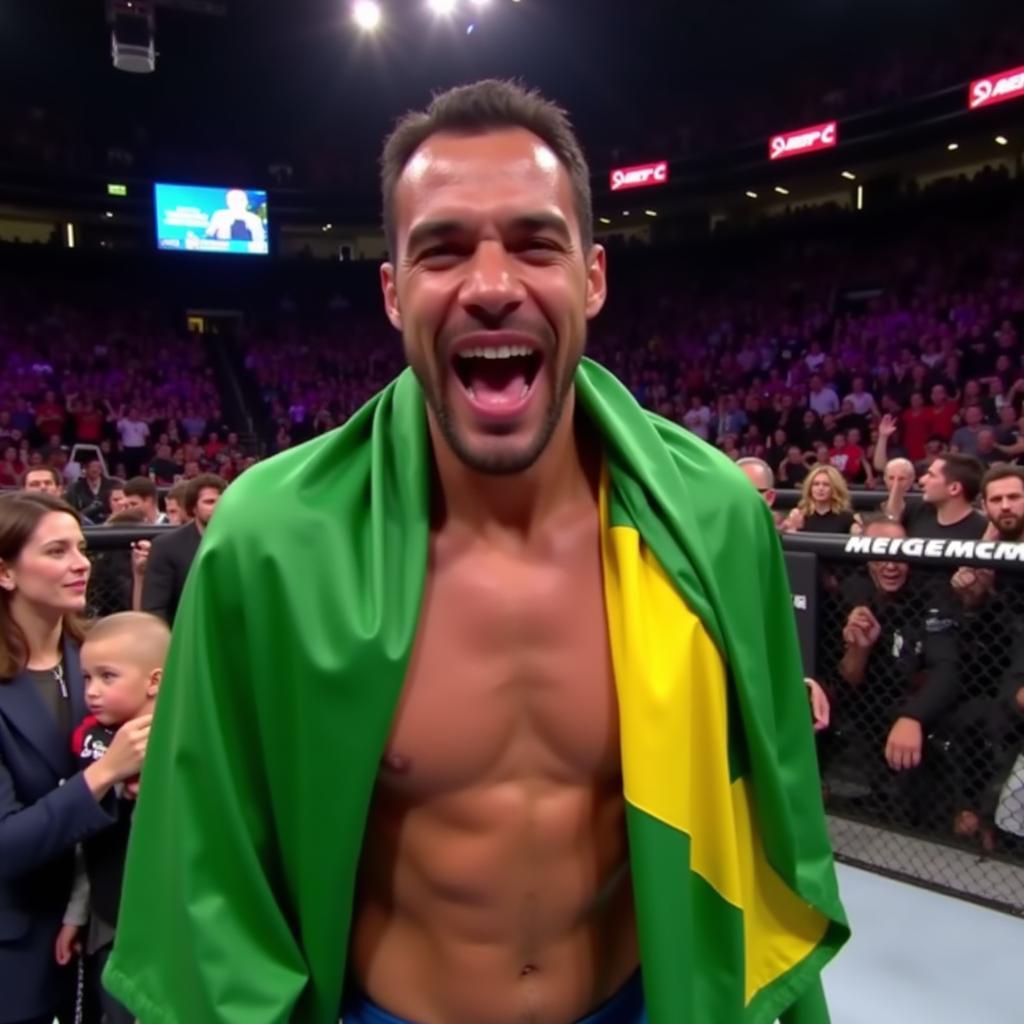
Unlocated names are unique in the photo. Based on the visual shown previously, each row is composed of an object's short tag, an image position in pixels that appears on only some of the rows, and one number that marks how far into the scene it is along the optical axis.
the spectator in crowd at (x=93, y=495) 6.66
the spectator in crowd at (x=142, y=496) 4.48
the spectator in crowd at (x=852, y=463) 7.68
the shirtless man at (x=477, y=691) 0.98
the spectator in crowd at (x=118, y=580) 2.95
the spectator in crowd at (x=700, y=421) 11.49
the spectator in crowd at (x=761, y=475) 3.78
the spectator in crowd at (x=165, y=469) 10.38
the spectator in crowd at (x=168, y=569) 3.01
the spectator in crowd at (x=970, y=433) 7.28
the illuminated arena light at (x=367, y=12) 12.41
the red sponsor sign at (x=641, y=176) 14.41
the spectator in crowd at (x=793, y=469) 8.29
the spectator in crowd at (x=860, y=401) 9.86
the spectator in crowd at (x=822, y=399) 10.38
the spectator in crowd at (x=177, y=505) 3.88
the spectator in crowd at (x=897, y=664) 2.35
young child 1.55
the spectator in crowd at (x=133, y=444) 12.07
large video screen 15.61
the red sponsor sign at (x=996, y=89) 10.34
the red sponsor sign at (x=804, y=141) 12.41
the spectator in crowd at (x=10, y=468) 9.80
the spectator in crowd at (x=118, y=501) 4.63
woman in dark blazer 1.44
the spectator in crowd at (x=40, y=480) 4.64
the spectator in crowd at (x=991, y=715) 2.25
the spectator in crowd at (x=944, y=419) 8.26
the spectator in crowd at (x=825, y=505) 3.91
